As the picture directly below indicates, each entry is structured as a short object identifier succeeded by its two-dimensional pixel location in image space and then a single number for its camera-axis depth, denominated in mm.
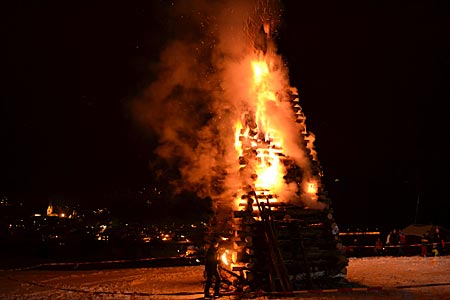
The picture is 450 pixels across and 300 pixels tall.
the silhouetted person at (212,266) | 14539
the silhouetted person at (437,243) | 26734
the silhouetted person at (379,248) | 28584
